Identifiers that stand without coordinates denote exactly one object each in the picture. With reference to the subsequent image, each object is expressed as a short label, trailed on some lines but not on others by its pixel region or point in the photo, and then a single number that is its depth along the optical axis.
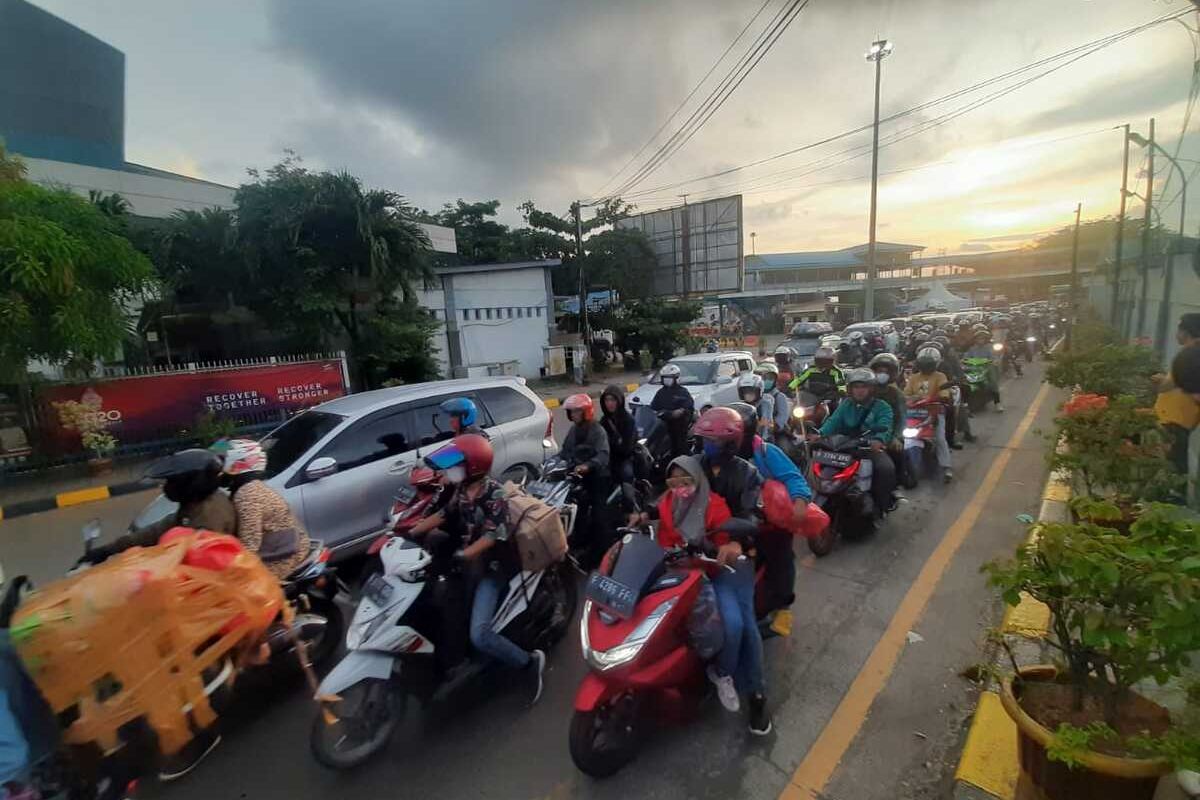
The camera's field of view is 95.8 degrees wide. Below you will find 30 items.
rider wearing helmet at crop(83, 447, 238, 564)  3.08
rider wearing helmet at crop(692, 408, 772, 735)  2.79
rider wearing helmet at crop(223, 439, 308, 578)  3.29
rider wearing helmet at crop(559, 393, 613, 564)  4.86
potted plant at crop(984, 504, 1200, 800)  1.67
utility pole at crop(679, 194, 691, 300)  25.89
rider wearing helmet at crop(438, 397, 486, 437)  4.83
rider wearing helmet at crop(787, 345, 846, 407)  7.62
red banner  10.26
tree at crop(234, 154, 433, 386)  12.64
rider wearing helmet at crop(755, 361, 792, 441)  6.48
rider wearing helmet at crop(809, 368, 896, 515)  5.17
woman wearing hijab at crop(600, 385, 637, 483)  5.52
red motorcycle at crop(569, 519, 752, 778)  2.51
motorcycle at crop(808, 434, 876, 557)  5.00
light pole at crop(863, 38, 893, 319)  20.20
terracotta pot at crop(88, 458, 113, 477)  9.88
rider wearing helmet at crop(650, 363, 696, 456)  6.84
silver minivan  4.58
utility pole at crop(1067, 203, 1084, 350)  29.95
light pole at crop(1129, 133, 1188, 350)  6.64
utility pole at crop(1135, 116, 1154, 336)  10.37
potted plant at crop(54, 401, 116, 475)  9.75
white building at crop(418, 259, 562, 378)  19.66
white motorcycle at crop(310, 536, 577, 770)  2.72
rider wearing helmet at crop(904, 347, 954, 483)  6.85
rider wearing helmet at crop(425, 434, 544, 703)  3.09
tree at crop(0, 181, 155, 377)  8.11
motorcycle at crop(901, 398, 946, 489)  6.59
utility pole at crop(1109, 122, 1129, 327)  16.44
